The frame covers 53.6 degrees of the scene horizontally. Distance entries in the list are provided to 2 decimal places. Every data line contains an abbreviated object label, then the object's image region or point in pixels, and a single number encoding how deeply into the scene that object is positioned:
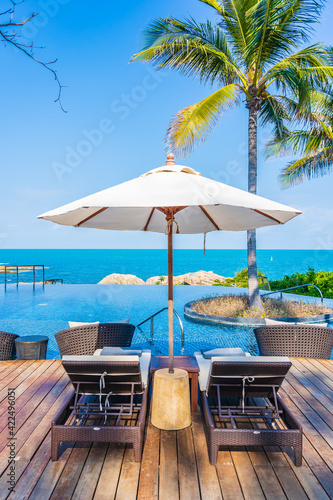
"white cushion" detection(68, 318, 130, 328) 4.55
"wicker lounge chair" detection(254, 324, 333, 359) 4.11
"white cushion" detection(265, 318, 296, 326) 4.67
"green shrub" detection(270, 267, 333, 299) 12.63
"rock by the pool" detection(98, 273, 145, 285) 20.47
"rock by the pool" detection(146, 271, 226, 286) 20.02
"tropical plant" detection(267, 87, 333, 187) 10.80
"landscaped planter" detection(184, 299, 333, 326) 8.27
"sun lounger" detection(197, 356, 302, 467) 2.27
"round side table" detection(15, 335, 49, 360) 4.38
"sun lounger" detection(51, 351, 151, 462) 2.30
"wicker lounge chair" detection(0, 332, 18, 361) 4.36
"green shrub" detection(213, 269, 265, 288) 14.66
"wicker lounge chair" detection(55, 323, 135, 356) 4.18
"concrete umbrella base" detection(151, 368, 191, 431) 2.70
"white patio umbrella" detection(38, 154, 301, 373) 2.17
